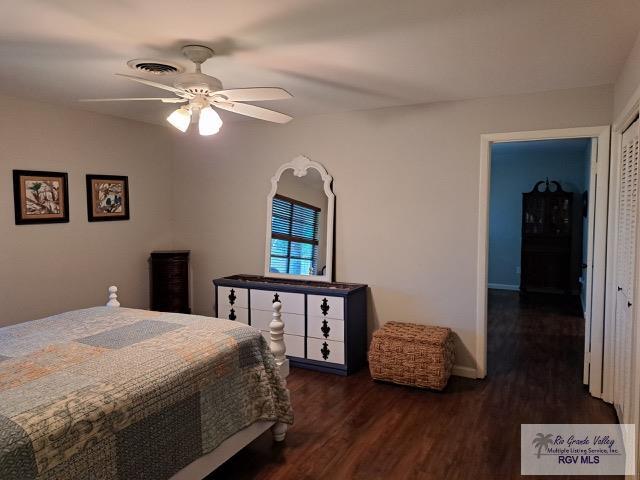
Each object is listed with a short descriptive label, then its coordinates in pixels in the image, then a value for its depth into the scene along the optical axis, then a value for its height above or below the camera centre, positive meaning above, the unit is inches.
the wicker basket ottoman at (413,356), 140.5 -40.7
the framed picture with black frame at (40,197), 147.6 +6.1
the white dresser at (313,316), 157.5 -33.5
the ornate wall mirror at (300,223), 172.7 -1.8
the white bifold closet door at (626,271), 100.0 -11.8
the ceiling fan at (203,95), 97.9 +25.6
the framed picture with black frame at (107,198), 169.6 +6.8
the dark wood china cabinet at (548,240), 279.3 -11.9
